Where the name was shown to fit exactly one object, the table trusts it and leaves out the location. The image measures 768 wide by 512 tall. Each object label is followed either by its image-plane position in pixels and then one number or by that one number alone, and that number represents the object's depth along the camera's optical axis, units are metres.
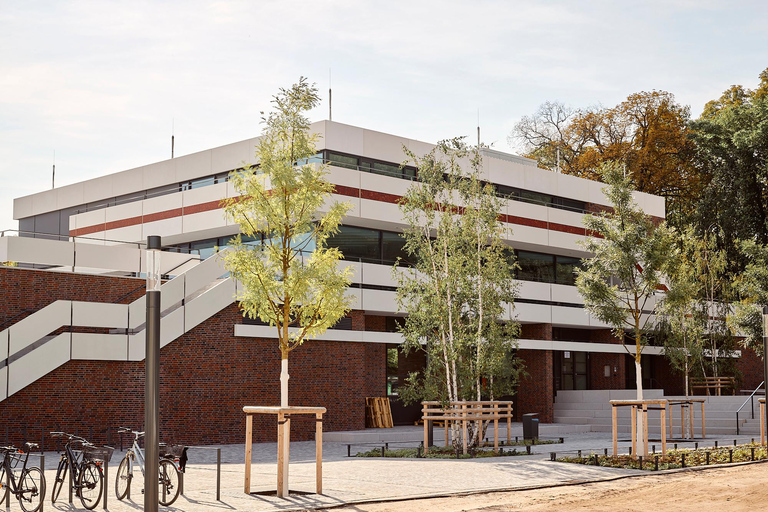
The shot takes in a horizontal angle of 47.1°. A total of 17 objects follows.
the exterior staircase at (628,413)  29.03
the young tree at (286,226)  14.55
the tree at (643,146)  46.44
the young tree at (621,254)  19.89
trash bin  24.48
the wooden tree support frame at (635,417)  17.77
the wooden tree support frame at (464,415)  20.09
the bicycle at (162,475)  12.20
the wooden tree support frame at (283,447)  13.32
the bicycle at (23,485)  11.54
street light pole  9.23
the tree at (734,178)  41.97
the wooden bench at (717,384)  35.98
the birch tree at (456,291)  20.98
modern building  22.33
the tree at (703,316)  33.91
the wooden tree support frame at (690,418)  24.48
